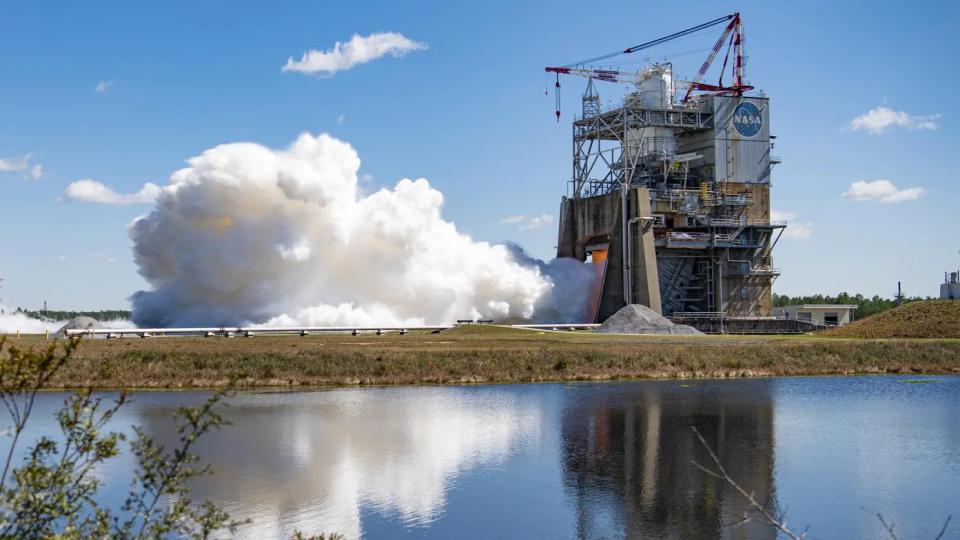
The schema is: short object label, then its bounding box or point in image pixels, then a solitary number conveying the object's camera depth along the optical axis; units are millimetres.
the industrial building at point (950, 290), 98250
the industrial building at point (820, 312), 125250
